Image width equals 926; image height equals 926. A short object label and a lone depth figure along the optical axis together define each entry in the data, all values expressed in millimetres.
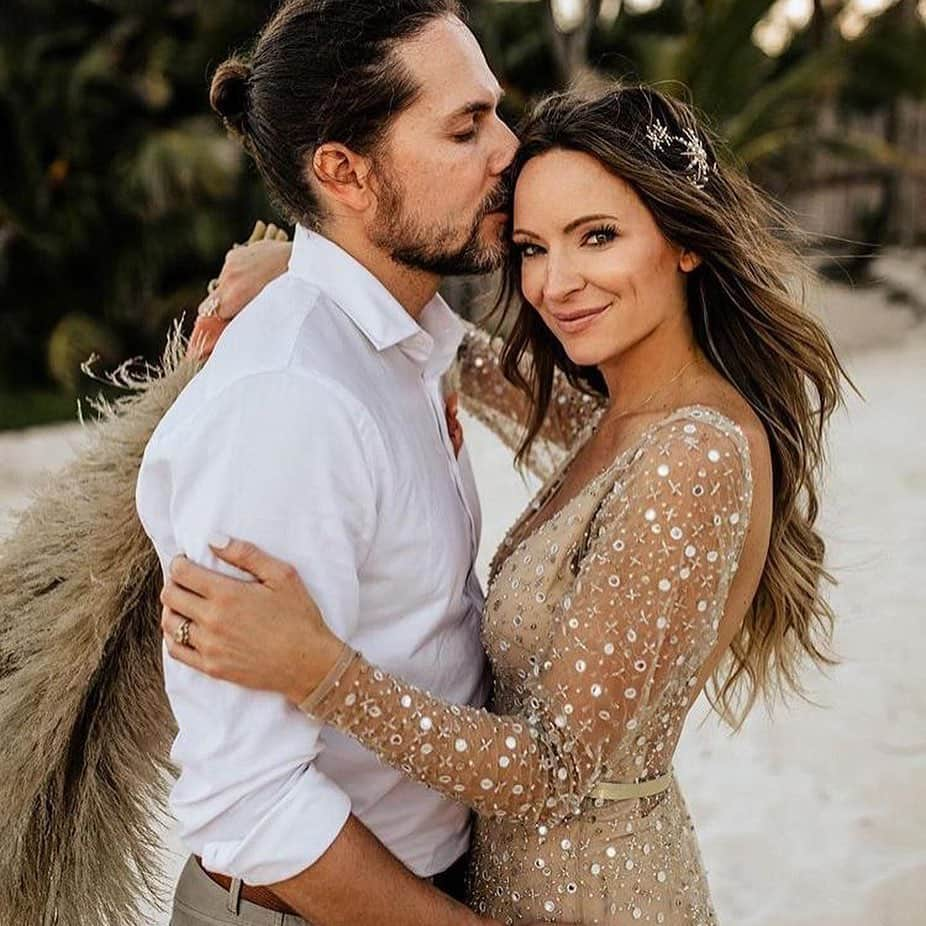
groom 1550
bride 1602
